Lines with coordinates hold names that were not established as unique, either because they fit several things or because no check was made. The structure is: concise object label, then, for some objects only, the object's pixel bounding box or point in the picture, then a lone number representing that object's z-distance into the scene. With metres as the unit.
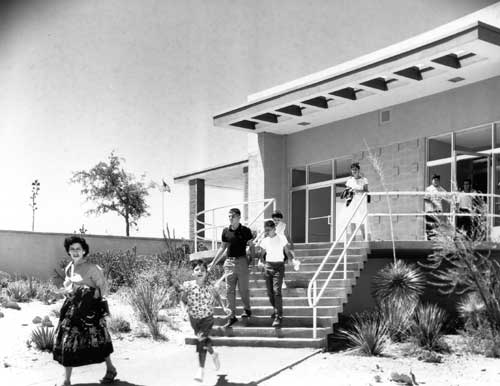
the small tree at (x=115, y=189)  49.38
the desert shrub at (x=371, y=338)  9.31
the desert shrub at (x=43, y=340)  10.26
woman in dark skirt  7.64
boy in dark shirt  10.83
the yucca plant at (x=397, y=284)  11.06
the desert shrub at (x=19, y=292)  16.41
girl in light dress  13.55
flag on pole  32.14
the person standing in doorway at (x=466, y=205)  13.21
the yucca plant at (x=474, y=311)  9.83
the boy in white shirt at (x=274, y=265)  10.45
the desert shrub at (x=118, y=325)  11.71
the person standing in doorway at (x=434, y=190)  13.31
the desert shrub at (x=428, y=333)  9.52
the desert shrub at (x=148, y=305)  11.41
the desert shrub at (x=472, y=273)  9.60
